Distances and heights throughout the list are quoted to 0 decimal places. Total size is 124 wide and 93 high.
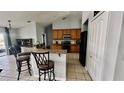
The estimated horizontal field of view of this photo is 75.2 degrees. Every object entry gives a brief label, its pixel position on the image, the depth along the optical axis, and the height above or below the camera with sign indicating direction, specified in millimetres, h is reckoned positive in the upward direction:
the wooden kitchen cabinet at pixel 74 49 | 7375 -864
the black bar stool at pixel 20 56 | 2765 -635
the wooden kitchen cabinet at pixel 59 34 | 7523 +516
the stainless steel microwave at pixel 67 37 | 7368 +233
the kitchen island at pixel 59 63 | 2705 -802
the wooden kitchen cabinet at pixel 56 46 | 7684 -624
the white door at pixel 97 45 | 1922 -150
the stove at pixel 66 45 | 7375 -498
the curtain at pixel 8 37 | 6299 +195
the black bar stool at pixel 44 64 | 2238 -715
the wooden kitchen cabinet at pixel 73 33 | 7316 +548
